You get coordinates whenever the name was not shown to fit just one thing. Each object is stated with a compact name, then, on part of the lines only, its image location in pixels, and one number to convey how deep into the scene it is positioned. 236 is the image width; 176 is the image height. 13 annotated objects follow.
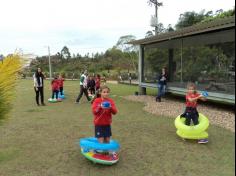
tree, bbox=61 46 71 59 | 40.60
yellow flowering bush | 2.37
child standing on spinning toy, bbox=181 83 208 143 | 4.70
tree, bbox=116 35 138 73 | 29.65
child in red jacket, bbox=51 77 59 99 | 9.94
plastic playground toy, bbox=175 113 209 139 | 4.50
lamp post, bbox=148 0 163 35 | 26.27
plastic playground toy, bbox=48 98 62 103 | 9.77
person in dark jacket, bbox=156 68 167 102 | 9.80
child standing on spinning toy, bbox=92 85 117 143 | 3.49
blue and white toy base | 3.42
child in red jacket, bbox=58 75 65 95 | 10.46
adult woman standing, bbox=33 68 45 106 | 8.42
